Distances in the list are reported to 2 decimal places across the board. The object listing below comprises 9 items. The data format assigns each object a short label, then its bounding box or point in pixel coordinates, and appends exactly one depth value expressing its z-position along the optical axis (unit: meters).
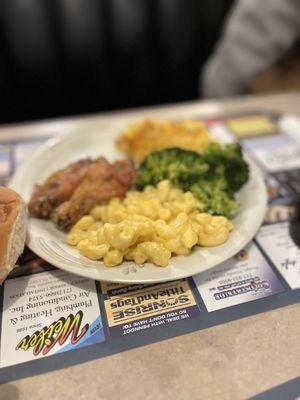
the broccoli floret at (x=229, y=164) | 0.36
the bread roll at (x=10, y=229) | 0.27
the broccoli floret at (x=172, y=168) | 0.35
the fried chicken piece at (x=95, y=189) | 0.33
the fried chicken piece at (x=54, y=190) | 0.34
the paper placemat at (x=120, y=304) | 0.26
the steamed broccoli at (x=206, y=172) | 0.33
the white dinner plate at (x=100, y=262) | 0.27
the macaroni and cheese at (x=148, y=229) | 0.28
